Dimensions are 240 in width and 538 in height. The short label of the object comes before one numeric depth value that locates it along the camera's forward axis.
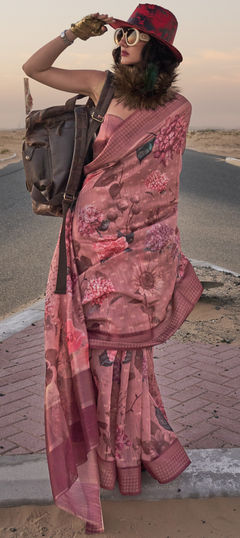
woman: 2.91
